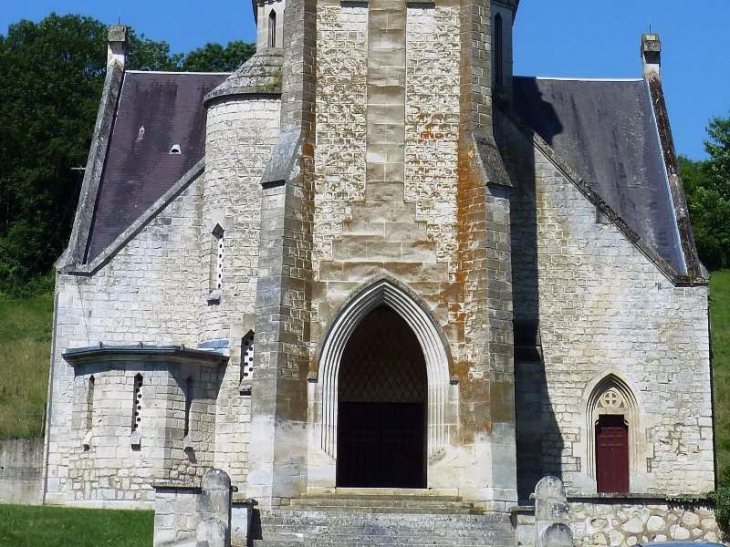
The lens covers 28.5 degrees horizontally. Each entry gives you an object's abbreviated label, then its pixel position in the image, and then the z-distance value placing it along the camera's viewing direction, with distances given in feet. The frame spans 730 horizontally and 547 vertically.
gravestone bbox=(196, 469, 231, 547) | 73.31
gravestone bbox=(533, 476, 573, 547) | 74.79
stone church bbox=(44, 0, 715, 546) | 88.53
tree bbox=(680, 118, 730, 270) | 197.77
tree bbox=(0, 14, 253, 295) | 194.80
